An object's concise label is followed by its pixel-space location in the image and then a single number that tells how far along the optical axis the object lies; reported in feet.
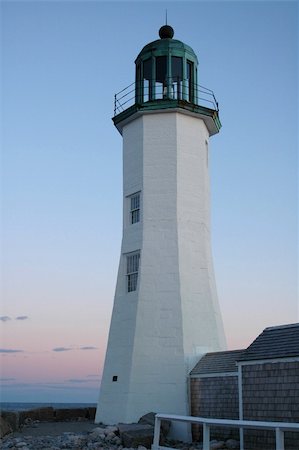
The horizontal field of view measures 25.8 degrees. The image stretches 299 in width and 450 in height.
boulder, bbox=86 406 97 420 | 80.52
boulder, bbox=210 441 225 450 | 53.98
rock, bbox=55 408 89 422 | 79.00
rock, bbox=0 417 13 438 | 64.59
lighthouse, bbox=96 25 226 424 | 68.33
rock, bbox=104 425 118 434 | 60.71
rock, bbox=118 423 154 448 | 57.47
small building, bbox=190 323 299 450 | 51.65
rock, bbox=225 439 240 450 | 55.16
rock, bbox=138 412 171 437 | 61.98
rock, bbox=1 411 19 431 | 68.50
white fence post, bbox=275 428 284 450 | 41.15
